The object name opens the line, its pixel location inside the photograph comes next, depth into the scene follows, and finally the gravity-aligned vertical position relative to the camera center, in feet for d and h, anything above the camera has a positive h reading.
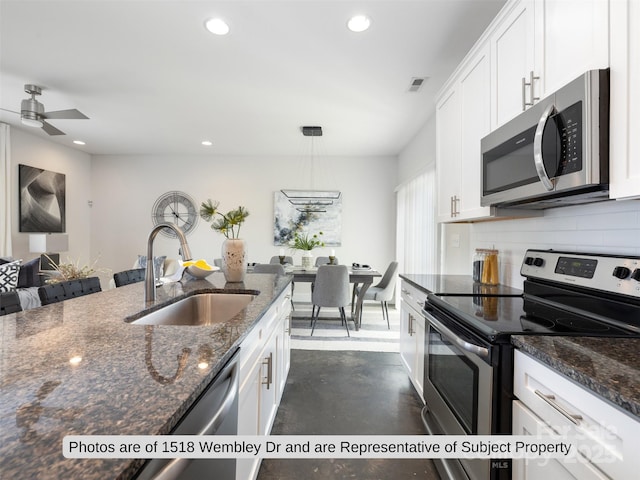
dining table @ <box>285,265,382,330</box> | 12.73 -1.66
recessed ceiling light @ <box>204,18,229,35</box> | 6.69 +4.81
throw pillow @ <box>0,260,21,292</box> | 10.18 -1.40
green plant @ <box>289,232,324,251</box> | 13.69 -0.31
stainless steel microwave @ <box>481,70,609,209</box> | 3.38 +1.21
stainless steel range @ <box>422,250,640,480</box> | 3.43 -1.04
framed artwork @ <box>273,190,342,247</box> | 18.07 +1.45
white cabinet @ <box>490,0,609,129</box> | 3.51 +2.68
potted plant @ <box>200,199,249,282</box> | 6.47 -0.42
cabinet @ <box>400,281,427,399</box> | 6.79 -2.38
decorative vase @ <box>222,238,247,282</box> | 6.47 -0.44
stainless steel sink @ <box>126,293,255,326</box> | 5.31 -1.29
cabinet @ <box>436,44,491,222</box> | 6.05 +2.32
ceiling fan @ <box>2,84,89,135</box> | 9.67 +3.96
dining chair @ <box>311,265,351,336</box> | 11.96 -1.95
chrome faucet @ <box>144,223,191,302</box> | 4.53 -0.56
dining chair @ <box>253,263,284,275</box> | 12.17 -1.26
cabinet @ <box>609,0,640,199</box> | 3.03 +1.47
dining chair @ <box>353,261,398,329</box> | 13.57 -2.36
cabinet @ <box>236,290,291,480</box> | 3.59 -2.13
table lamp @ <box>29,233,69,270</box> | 14.03 -0.43
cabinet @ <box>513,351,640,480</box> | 2.15 -1.54
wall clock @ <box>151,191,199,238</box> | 18.51 +1.67
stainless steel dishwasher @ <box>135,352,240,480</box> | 1.64 -1.34
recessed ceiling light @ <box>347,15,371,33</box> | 6.54 +4.80
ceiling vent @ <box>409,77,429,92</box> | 9.09 +4.84
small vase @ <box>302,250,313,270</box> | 14.20 -1.08
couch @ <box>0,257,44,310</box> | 10.41 -1.78
